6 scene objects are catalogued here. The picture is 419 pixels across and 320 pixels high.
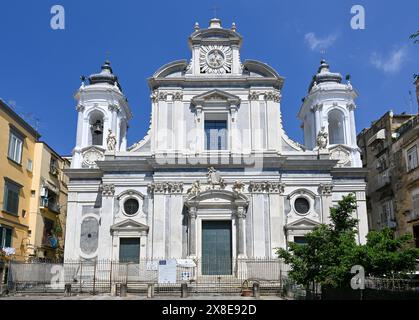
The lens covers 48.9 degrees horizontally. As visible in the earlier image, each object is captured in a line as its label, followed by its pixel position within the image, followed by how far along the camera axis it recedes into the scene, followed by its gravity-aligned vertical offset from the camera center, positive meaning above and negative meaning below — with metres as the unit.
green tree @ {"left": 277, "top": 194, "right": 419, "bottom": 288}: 16.08 +0.47
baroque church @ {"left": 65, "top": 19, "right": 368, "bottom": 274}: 27.83 +6.03
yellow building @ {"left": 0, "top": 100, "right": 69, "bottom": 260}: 29.41 +5.33
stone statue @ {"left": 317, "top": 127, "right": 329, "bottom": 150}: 29.77 +8.04
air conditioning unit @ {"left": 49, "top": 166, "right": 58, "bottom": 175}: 36.53 +7.68
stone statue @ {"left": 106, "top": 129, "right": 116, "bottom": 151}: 29.59 +7.93
